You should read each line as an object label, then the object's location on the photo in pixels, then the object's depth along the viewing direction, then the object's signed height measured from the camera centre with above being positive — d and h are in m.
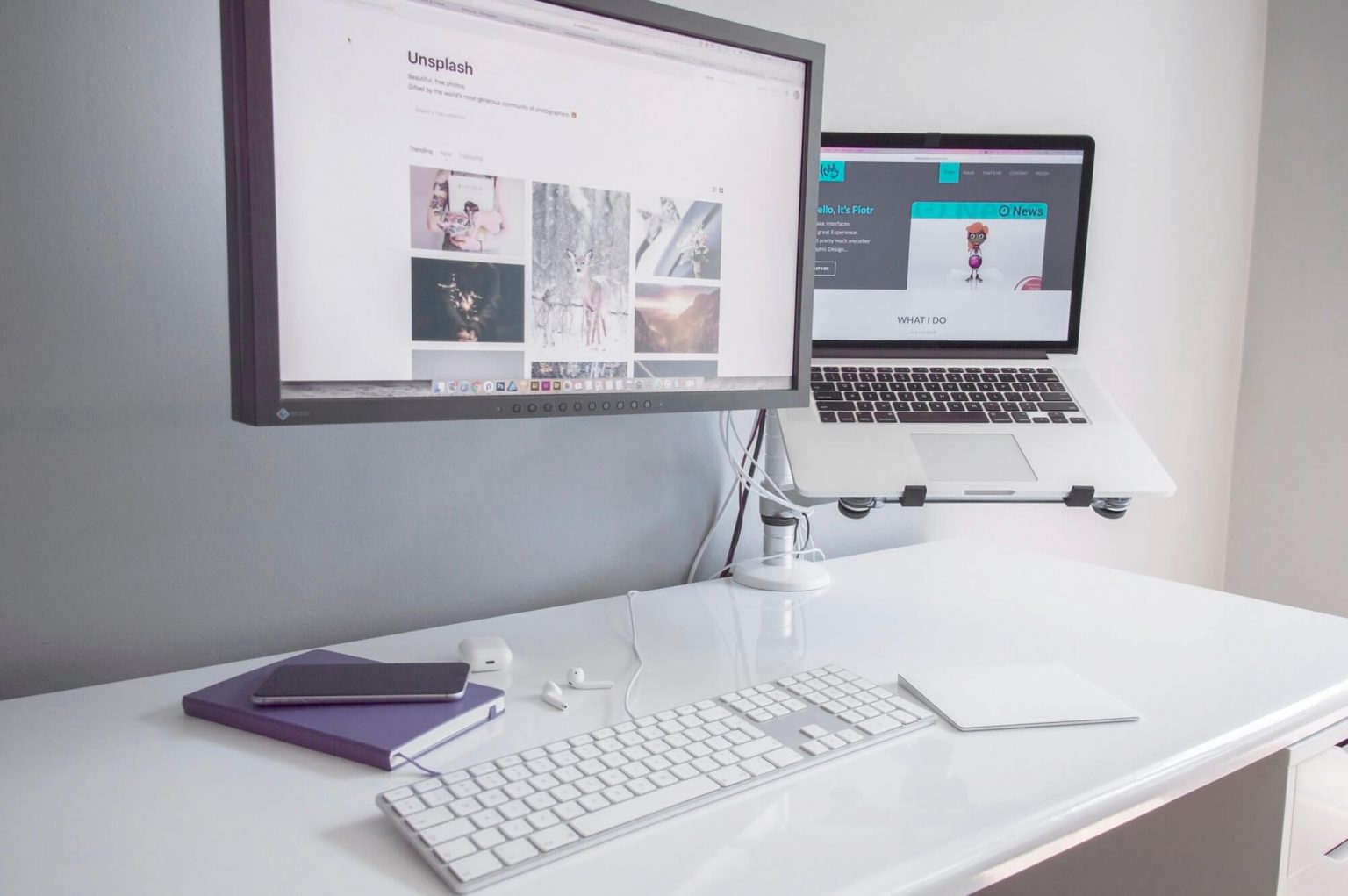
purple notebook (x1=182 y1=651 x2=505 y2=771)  0.58 -0.25
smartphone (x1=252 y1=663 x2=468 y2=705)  0.64 -0.24
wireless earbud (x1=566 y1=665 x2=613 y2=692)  0.72 -0.27
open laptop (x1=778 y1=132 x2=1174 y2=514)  1.02 +0.04
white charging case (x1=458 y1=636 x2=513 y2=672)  0.76 -0.26
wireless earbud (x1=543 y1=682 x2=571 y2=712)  0.68 -0.26
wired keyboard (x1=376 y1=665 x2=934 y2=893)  0.47 -0.25
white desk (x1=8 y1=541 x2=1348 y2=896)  0.46 -0.26
